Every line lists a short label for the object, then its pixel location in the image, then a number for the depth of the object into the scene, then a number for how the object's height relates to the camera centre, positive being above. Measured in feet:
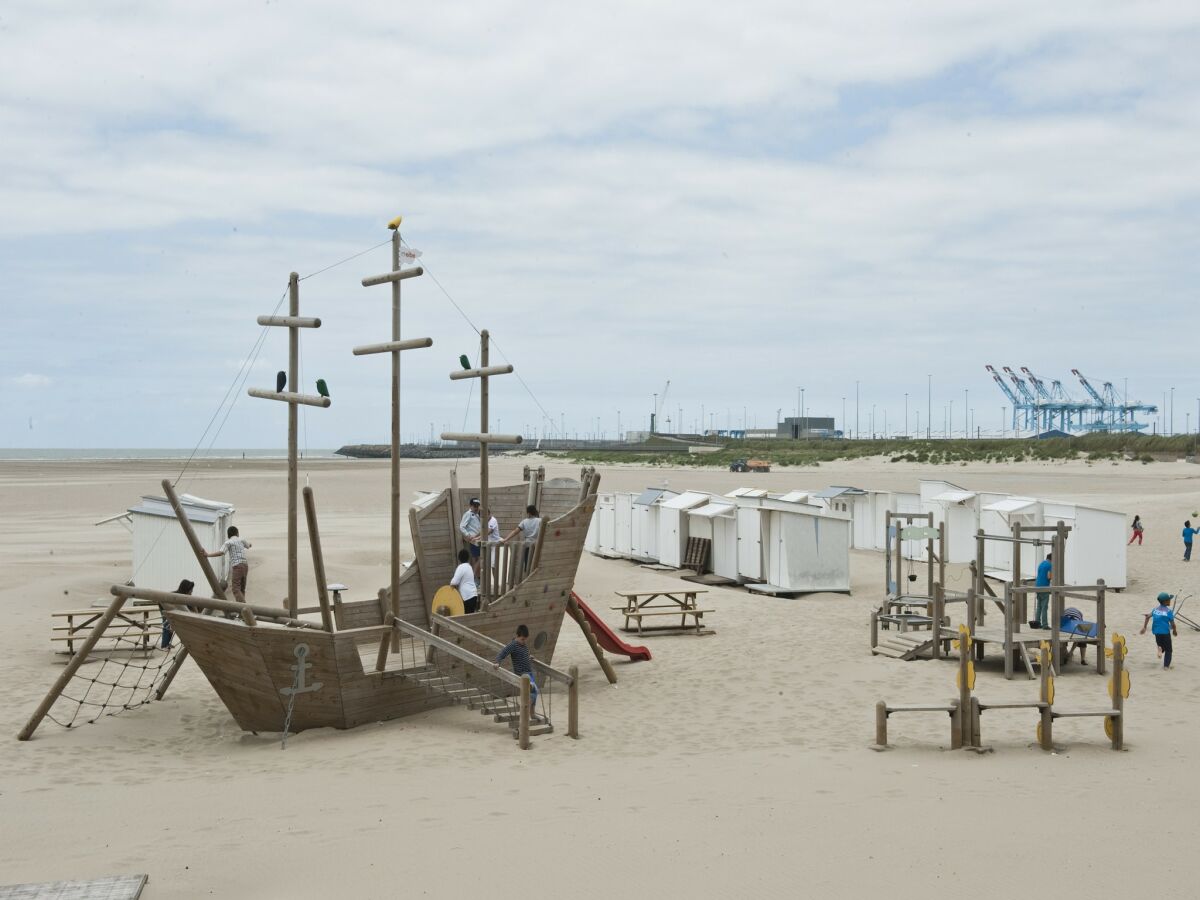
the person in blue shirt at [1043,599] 56.70 -9.07
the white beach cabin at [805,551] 80.02 -8.55
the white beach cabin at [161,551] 69.26 -7.64
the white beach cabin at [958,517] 90.58 -6.74
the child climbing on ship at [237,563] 56.90 -6.90
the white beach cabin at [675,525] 92.32 -7.71
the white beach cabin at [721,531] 86.28 -7.80
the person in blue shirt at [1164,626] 51.39 -8.93
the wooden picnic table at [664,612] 64.95 -10.75
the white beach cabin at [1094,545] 76.64 -7.60
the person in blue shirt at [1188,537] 90.27 -8.17
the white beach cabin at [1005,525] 78.69 -6.73
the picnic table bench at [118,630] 54.70 -10.88
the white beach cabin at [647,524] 96.94 -8.05
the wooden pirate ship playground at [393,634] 39.88 -8.11
